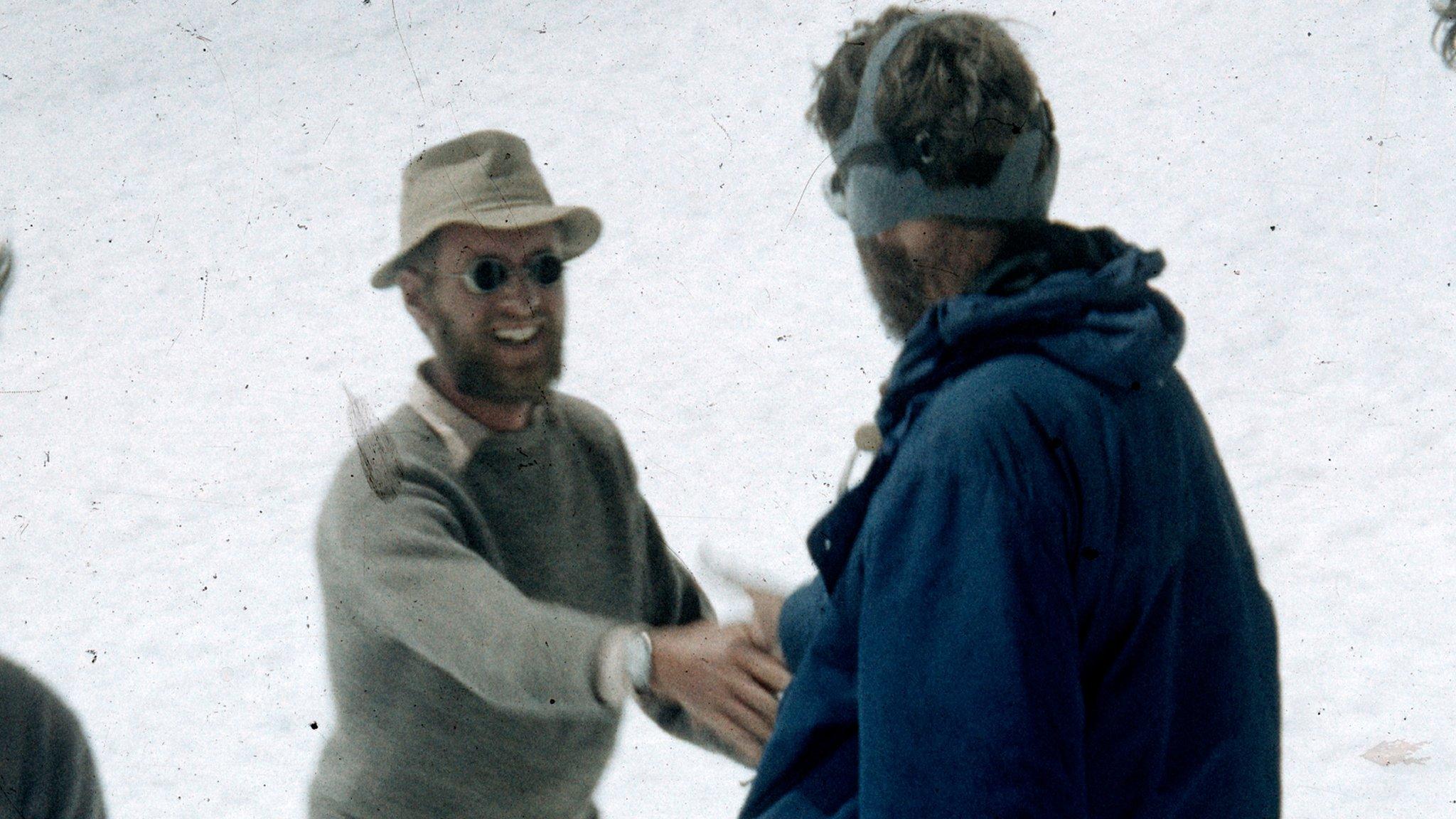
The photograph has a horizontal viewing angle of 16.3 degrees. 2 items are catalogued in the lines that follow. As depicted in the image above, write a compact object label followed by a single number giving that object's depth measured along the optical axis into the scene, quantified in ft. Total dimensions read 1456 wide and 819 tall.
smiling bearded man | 17.43
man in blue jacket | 16.06
